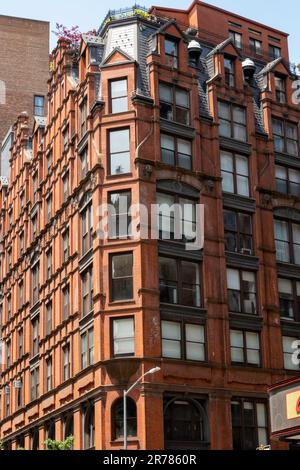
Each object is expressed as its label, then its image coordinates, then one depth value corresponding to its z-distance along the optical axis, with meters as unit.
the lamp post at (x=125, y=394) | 43.31
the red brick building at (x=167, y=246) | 49.03
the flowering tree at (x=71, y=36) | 64.82
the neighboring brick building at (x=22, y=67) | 99.75
